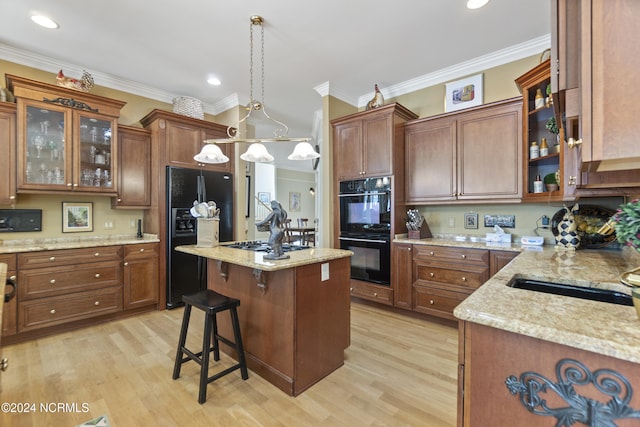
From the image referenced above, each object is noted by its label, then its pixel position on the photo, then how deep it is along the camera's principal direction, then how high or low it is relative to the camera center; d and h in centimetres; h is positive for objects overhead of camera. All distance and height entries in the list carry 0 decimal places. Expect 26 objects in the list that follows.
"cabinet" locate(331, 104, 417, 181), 343 +87
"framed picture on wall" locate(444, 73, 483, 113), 330 +139
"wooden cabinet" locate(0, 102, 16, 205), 280 +59
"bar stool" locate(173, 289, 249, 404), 190 -86
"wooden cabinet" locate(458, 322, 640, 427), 72 -47
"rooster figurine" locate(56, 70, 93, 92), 312 +145
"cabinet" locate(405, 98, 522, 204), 291 +62
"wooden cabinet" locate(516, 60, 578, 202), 251 +72
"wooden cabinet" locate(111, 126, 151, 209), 357 +55
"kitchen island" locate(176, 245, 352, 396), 196 -73
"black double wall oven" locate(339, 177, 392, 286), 347 -19
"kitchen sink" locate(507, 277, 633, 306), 128 -39
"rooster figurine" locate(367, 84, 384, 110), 366 +143
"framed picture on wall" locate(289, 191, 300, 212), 945 +35
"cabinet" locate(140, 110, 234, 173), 363 +101
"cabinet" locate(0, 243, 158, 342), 271 -79
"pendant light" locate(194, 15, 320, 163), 252 +53
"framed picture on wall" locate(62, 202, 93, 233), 337 -6
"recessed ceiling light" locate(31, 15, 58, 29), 250 +170
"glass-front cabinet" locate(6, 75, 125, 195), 289 +80
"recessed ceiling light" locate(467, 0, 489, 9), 232 +170
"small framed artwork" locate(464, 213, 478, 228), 340 -10
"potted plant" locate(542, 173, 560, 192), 256 +27
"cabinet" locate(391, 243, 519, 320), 282 -66
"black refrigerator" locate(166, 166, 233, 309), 362 -14
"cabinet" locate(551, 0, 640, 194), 72 +34
